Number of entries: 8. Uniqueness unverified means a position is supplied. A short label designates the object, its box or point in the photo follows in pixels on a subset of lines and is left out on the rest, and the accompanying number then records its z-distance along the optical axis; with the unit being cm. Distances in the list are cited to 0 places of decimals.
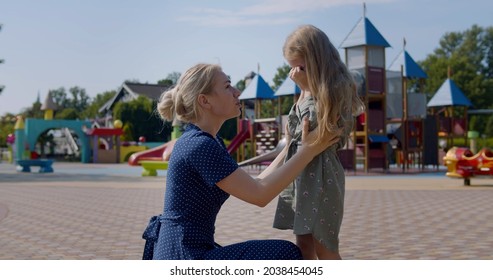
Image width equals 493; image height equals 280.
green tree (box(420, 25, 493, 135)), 3491
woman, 196
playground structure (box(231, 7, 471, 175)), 1877
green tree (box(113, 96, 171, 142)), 4172
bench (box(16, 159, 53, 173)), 2256
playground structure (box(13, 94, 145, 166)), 3291
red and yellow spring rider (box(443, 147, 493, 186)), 1211
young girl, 218
